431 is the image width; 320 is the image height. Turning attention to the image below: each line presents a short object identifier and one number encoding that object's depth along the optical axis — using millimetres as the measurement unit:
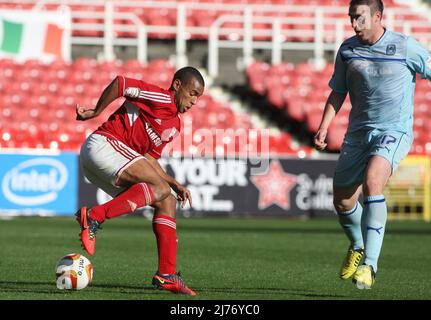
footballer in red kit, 16359
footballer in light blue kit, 16844
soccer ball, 16609
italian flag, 52250
